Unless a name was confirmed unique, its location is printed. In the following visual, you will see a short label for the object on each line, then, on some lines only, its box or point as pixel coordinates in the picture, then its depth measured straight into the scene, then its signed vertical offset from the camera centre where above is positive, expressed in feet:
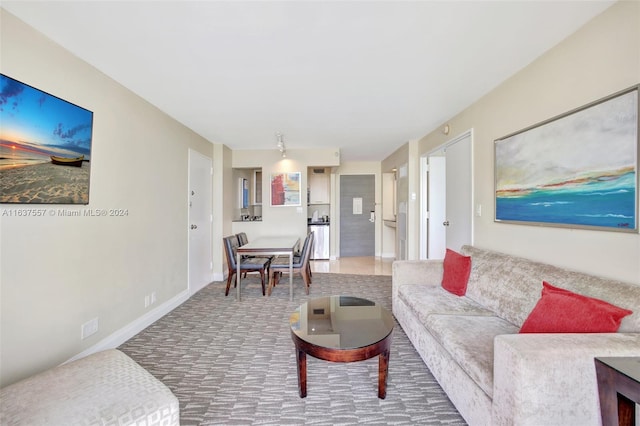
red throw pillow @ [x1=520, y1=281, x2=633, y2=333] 3.92 -1.56
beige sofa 3.30 -2.25
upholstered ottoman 3.41 -2.63
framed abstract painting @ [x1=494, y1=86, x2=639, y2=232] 4.66 +1.02
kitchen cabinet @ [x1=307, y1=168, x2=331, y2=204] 21.83 +2.24
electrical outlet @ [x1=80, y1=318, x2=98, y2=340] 6.55 -2.95
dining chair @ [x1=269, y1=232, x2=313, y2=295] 12.05 -2.33
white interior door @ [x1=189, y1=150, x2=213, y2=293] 12.14 -0.40
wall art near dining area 16.35 +1.54
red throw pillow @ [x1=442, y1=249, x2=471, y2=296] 7.80 -1.77
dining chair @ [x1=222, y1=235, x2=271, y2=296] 11.62 -2.28
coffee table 4.93 -2.51
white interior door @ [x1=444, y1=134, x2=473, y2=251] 9.88 +0.86
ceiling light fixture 12.80 +3.69
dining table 11.39 -1.58
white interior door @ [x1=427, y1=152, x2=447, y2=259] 13.73 +0.37
